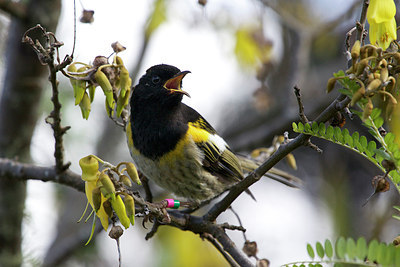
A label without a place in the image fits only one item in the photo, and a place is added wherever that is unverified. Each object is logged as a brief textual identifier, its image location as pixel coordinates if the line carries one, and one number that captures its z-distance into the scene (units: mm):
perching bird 7422
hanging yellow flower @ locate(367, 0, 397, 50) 3508
